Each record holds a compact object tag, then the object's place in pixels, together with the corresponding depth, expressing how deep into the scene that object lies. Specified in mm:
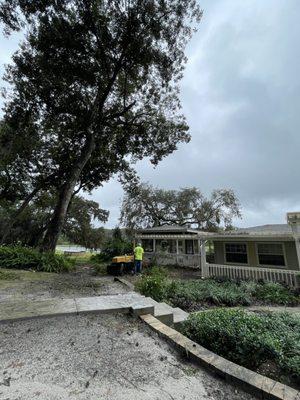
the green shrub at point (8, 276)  8216
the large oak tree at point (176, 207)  31641
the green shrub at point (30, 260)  10617
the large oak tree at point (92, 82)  12125
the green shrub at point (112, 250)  20797
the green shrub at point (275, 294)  8430
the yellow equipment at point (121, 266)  11875
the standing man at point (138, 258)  12406
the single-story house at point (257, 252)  10750
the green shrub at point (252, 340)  3014
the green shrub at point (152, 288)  6125
